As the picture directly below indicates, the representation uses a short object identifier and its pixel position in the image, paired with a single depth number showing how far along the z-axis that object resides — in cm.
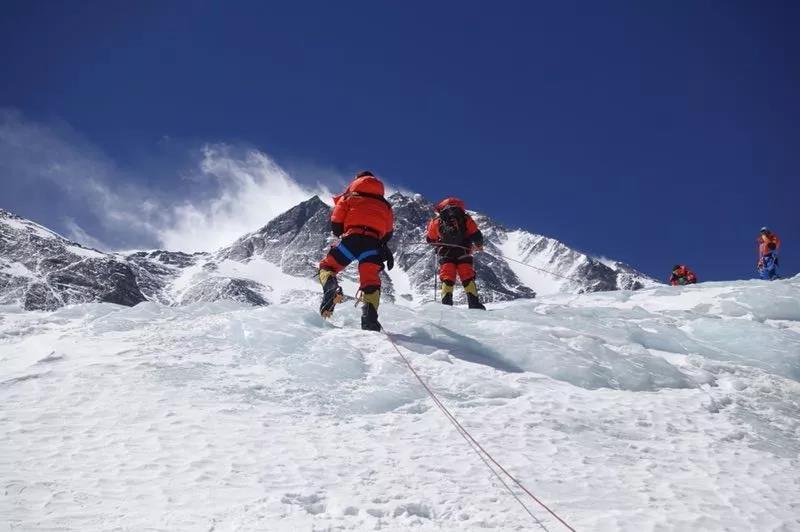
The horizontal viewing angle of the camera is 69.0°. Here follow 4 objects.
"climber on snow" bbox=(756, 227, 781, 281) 2247
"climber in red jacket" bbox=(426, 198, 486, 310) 1193
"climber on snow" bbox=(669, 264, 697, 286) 2767
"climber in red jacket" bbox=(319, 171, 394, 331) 852
